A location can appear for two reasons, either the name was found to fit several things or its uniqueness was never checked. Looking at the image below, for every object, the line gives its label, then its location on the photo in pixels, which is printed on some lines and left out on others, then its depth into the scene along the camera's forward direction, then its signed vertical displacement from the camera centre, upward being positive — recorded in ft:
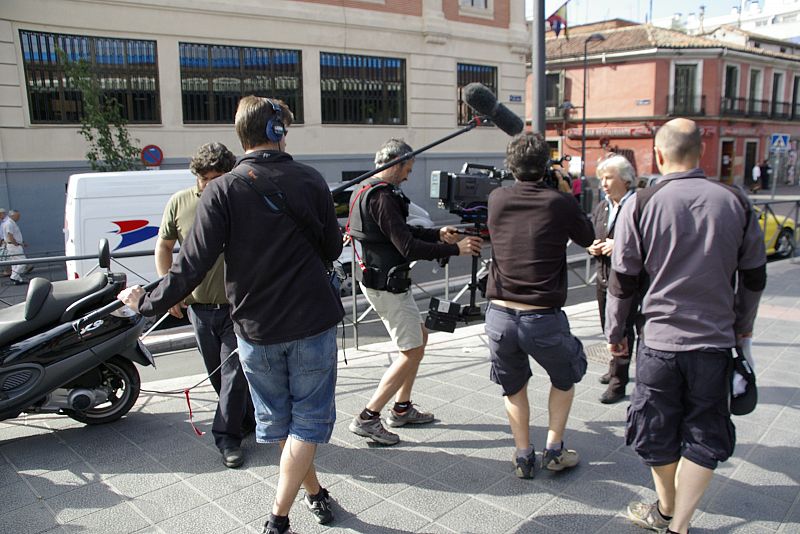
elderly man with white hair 14.46 -1.64
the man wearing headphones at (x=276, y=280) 8.66 -1.64
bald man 8.63 -2.04
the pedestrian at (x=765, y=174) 124.64 -3.65
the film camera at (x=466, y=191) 13.39 -0.66
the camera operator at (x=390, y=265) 12.25 -2.09
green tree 46.01 +3.00
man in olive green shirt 12.16 -2.83
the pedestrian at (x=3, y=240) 39.69 -4.74
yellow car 40.42 -4.98
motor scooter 12.74 -3.92
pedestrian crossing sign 64.08 +1.36
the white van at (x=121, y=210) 28.63 -2.09
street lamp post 112.88 +22.57
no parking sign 49.42 +0.66
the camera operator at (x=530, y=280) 10.56 -2.06
